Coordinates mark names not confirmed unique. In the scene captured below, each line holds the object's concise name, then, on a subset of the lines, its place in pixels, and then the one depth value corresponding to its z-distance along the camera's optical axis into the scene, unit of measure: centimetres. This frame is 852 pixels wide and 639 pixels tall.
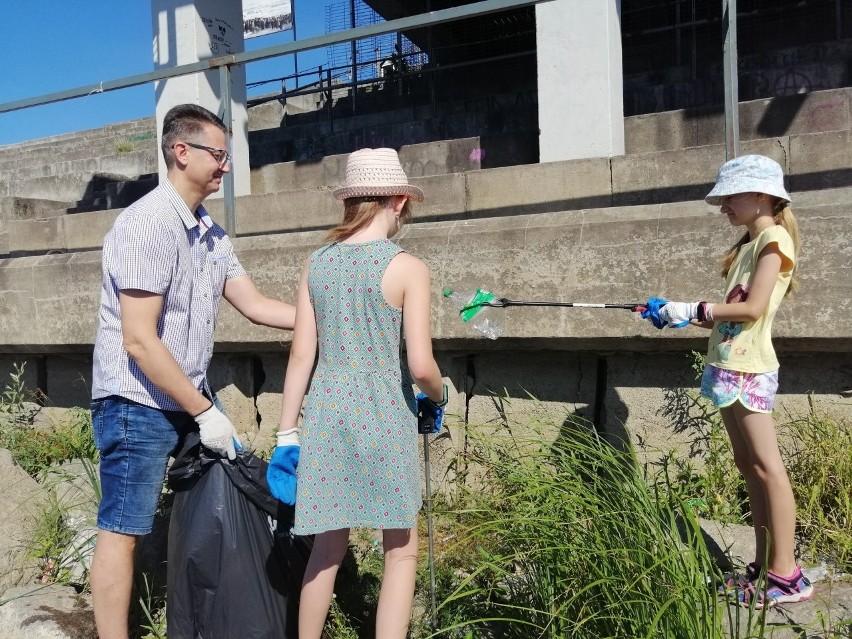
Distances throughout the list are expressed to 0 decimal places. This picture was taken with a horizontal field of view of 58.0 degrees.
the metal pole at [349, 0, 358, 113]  1039
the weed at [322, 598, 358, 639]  276
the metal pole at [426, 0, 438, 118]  860
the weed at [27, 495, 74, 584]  346
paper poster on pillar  1572
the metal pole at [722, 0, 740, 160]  320
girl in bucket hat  246
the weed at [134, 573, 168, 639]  293
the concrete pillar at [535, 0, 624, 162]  571
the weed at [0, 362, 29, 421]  476
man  244
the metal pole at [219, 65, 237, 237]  414
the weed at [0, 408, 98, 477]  449
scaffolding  1123
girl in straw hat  228
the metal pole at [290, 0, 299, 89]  1546
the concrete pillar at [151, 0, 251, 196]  793
